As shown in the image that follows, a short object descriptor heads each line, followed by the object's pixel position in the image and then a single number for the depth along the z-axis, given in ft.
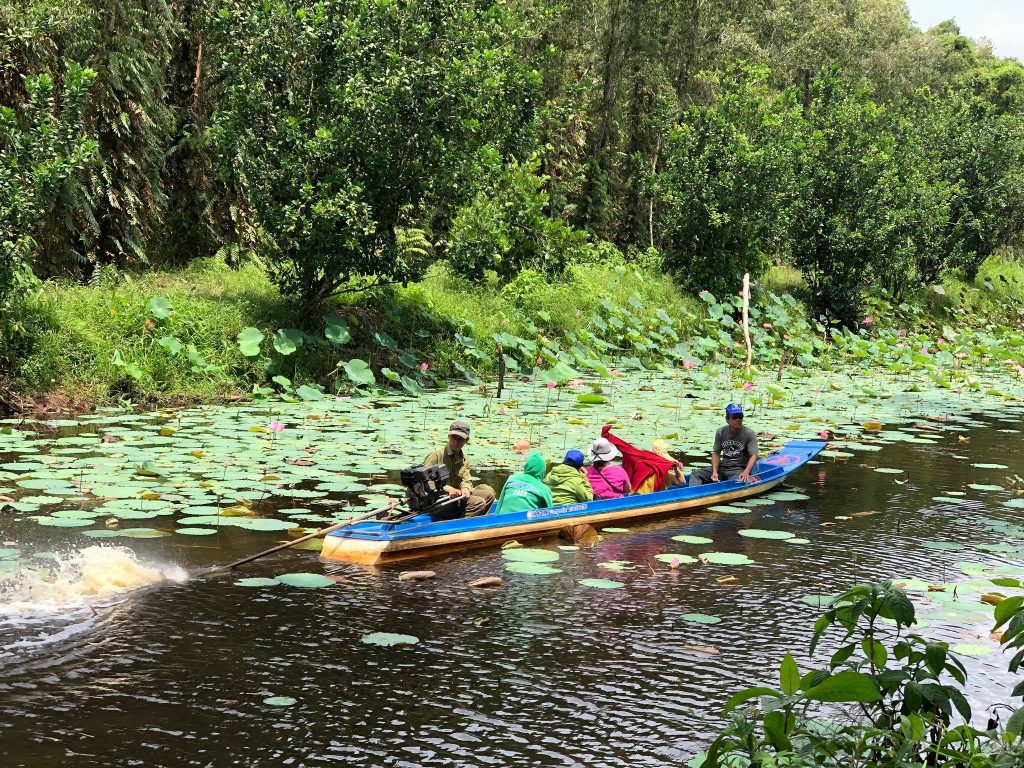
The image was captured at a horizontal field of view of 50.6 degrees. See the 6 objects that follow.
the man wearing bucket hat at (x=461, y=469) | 30.17
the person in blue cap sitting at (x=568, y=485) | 31.53
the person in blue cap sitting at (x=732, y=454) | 36.35
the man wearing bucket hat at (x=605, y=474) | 33.68
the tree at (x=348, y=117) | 51.49
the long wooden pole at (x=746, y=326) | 68.49
